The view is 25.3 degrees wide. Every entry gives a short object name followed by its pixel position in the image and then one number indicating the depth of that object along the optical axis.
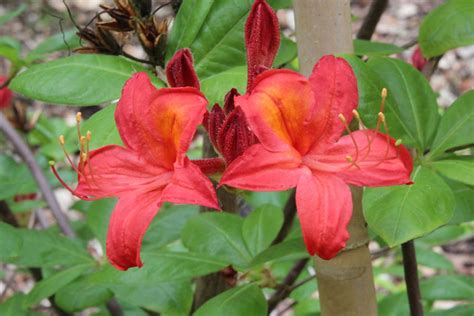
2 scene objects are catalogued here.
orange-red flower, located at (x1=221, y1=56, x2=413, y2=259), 0.36
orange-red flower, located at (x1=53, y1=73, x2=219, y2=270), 0.37
